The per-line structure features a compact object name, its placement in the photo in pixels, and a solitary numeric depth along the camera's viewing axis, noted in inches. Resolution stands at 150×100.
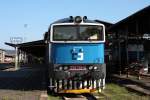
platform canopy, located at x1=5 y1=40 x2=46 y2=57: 1139.4
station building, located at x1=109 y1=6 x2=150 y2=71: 712.1
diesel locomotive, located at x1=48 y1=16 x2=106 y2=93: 396.8
